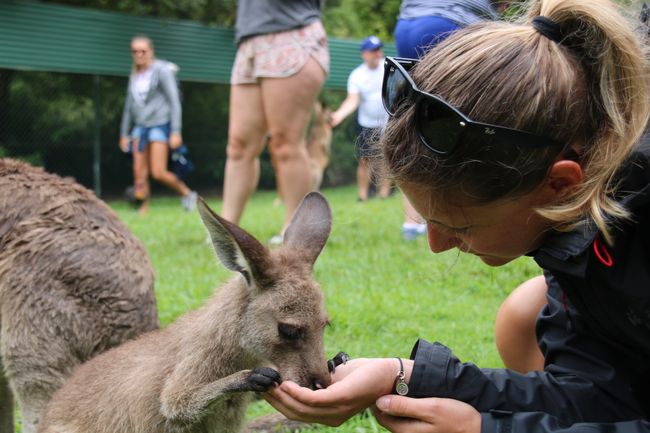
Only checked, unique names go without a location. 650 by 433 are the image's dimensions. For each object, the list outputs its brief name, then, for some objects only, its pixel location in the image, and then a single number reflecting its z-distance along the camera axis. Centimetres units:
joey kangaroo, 241
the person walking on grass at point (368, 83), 981
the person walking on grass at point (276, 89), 489
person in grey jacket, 975
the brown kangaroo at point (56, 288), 284
